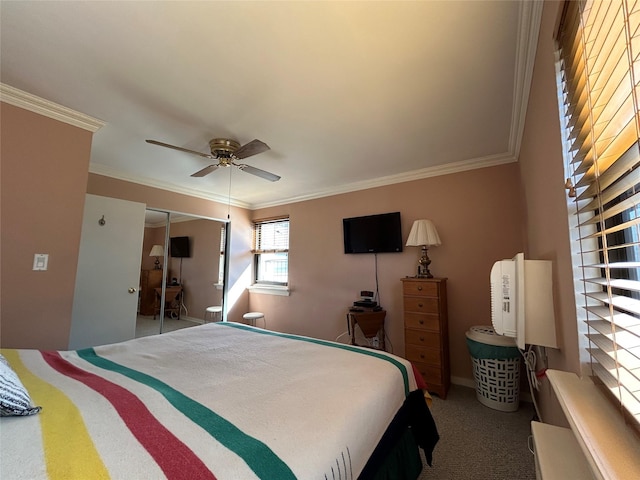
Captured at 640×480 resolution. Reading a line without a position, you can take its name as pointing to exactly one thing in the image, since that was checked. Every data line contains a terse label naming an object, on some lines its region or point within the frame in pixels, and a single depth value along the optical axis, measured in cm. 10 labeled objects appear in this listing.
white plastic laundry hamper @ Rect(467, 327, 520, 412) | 224
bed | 71
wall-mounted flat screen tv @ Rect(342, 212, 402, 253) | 322
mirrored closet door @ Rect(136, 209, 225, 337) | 333
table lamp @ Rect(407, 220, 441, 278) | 281
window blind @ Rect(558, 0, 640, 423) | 60
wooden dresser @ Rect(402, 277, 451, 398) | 255
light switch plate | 185
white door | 265
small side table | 304
